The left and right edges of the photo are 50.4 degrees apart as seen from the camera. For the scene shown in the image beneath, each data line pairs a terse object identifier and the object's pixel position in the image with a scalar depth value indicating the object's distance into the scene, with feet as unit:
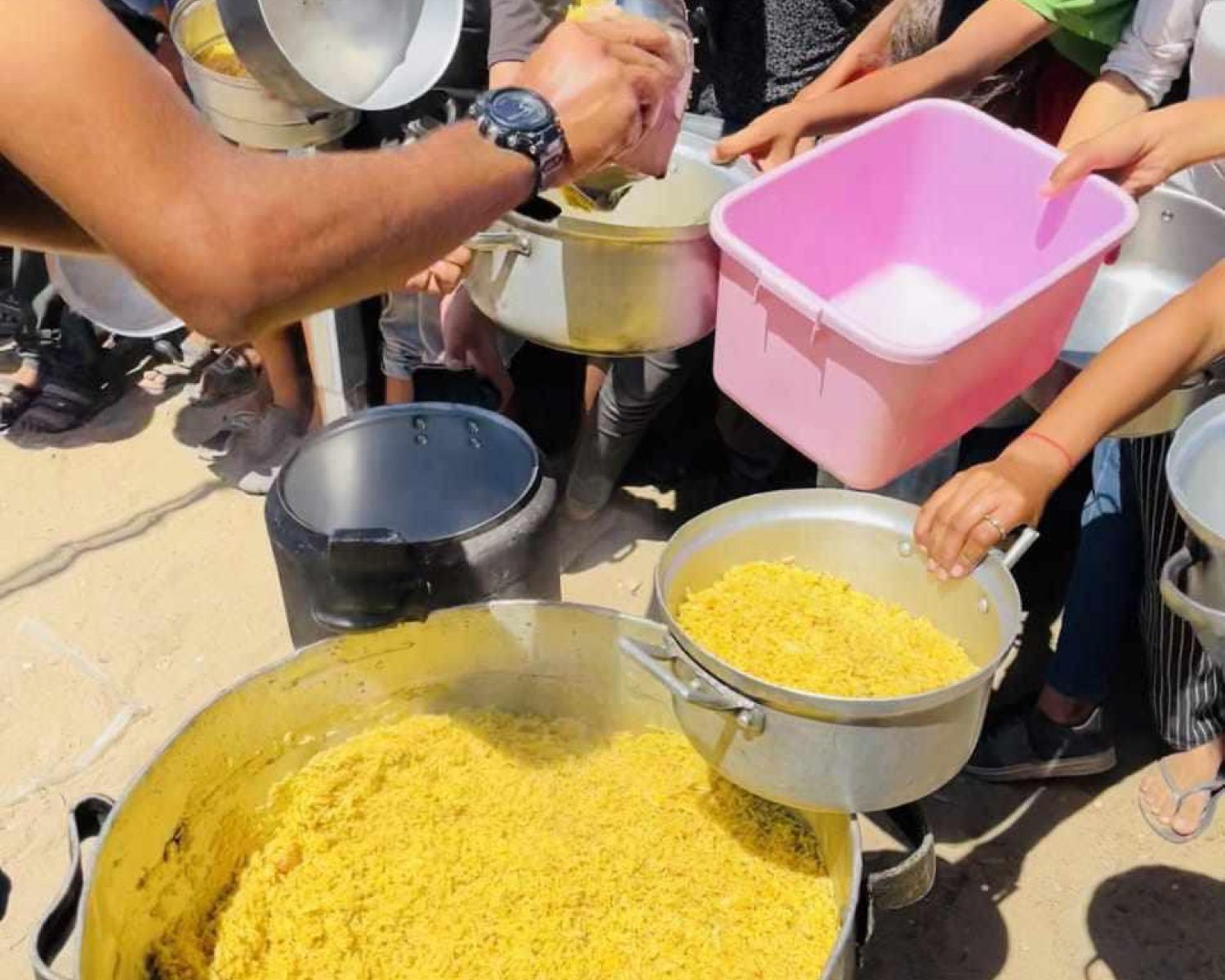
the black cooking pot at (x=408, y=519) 7.37
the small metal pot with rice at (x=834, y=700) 5.46
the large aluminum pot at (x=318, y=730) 6.03
